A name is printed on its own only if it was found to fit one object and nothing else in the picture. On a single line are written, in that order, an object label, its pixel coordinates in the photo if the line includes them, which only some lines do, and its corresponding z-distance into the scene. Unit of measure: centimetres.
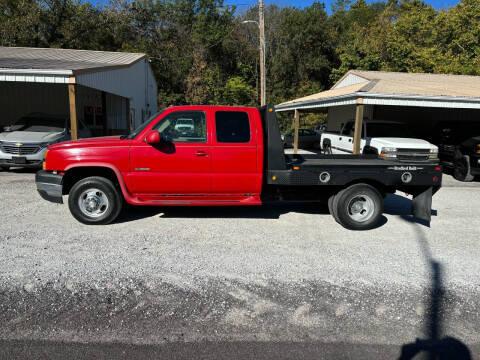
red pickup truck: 573
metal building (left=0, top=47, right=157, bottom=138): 1096
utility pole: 2194
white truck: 1041
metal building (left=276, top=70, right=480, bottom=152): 1220
